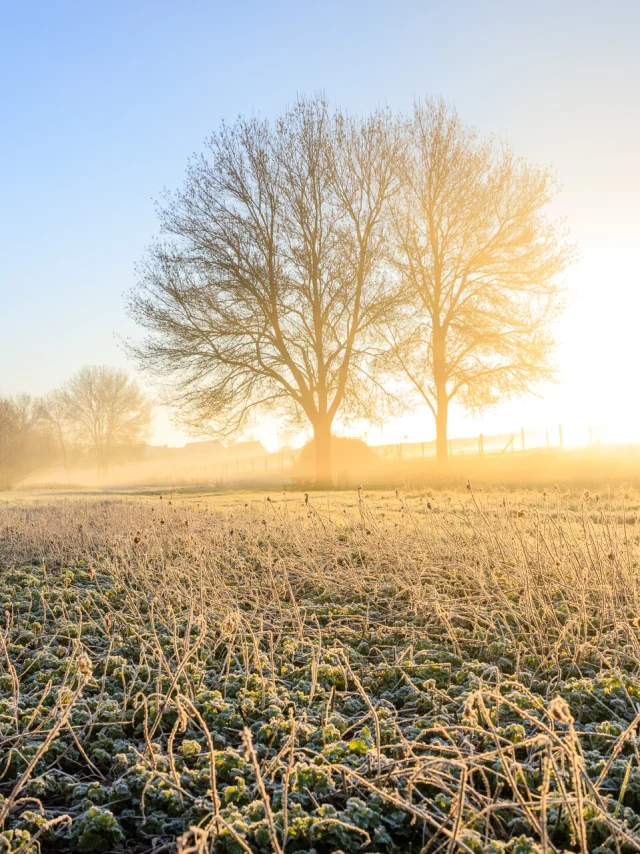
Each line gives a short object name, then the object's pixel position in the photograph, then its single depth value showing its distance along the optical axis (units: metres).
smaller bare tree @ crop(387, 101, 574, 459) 22.95
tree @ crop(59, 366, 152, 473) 56.44
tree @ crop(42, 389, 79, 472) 57.78
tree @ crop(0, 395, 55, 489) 45.53
